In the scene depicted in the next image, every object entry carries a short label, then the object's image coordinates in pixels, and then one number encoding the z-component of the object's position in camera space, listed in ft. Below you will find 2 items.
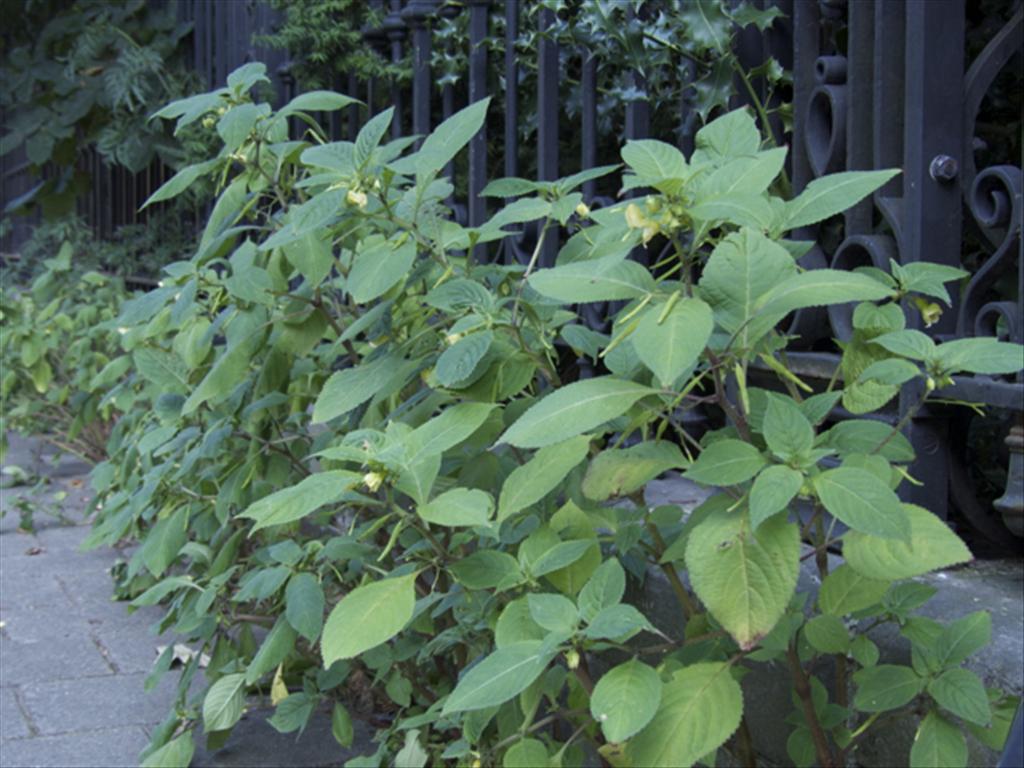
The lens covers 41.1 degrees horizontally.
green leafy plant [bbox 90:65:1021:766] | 4.99
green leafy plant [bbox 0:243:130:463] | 16.85
